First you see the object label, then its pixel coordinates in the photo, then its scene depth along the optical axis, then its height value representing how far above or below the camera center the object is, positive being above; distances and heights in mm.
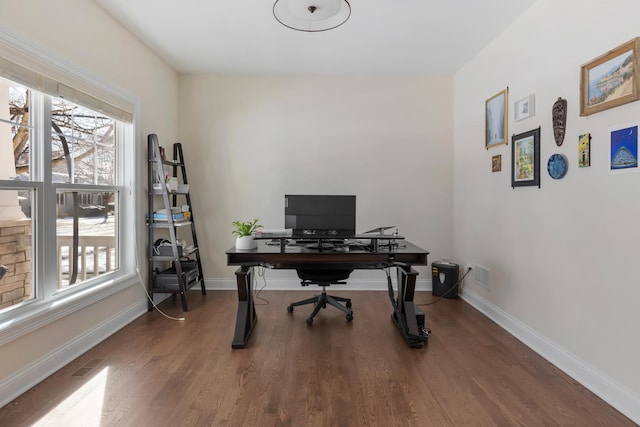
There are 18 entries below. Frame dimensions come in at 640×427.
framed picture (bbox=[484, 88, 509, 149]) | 3023 +867
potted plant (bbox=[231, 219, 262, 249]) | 2658 -230
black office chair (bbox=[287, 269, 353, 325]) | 3021 -640
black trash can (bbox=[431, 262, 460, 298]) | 3787 -815
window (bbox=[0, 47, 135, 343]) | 2000 +115
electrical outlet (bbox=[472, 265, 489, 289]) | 3312 -692
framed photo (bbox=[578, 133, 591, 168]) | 2086 +375
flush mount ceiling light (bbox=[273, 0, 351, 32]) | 2256 +1416
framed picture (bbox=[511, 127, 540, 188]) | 2586 +414
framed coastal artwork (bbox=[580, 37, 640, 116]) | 1798 +762
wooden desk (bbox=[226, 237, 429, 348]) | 2596 -425
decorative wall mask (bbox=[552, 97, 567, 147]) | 2287 +629
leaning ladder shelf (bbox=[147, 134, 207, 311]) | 3346 -319
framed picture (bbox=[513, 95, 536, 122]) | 2635 +832
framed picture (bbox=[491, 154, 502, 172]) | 3115 +442
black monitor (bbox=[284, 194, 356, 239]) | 2852 -50
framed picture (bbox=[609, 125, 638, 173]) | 1785 +329
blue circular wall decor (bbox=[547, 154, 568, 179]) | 2291 +307
